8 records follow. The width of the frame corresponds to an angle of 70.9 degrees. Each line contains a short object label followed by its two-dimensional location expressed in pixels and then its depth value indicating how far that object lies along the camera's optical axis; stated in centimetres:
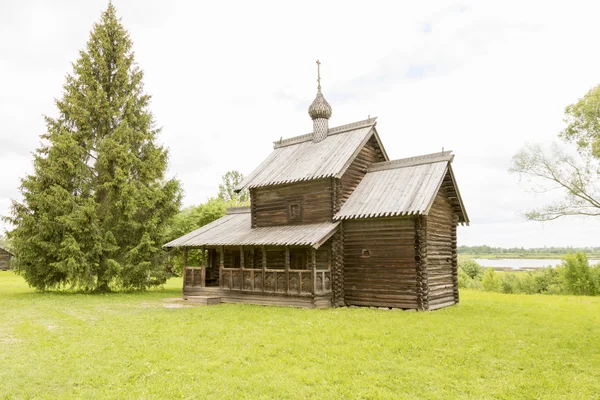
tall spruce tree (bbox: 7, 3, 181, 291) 2333
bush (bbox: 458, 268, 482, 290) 4431
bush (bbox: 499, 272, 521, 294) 3788
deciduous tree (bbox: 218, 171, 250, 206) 6076
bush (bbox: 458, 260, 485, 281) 5719
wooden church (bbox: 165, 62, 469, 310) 1823
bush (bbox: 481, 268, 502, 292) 3853
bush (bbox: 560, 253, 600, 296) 3178
